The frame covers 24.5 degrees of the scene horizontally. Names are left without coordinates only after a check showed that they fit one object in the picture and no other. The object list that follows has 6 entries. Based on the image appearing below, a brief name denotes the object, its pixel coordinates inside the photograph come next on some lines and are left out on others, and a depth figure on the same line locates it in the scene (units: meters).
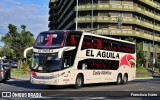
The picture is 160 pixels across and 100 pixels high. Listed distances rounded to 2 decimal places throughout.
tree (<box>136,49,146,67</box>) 71.56
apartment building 79.25
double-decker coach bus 21.72
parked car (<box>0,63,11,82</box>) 28.96
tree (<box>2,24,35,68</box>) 71.31
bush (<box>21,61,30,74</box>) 45.76
